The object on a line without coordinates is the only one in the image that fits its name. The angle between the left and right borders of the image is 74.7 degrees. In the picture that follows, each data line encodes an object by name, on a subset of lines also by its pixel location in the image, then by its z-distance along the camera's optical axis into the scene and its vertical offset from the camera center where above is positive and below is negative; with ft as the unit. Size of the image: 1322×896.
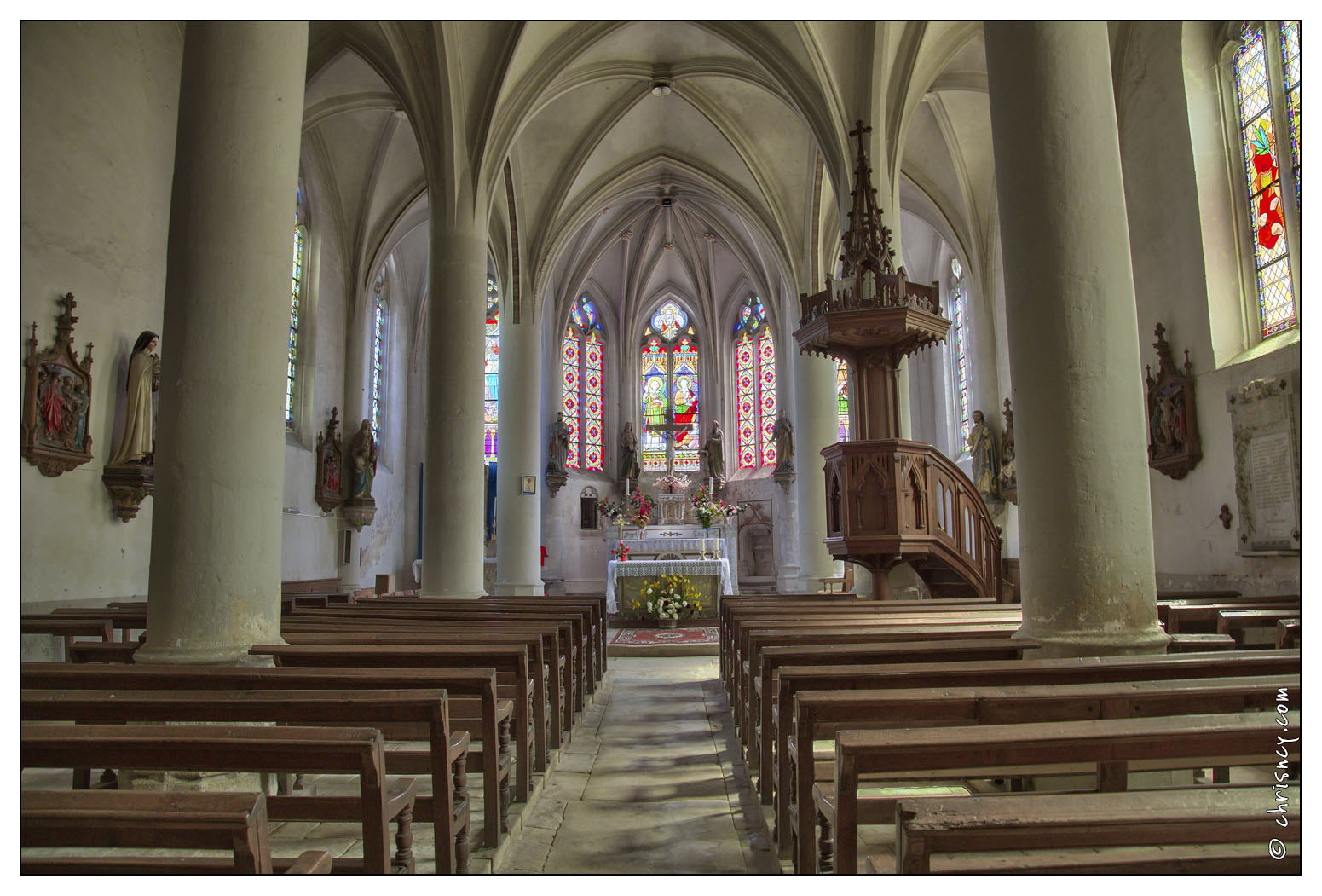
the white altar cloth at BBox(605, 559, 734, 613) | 49.93 -0.19
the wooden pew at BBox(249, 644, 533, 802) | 13.56 -1.40
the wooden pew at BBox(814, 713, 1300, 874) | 6.93 -1.52
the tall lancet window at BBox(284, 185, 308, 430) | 50.26 +16.08
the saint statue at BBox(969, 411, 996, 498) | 51.72 +6.09
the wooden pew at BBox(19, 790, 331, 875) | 5.64 -1.63
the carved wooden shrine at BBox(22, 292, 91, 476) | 26.81 +5.38
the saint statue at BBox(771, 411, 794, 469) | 72.28 +10.00
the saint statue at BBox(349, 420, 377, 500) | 55.52 +7.02
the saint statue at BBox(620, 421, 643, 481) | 76.38 +9.52
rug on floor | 41.06 -3.49
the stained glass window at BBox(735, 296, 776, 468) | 78.18 +16.22
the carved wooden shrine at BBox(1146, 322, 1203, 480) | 31.32 +4.94
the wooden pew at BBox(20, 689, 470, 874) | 9.28 -1.46
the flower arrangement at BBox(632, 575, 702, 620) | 47.75 -1.88
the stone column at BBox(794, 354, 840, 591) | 54.11 +7.85
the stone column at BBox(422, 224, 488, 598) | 35.55 +6.39
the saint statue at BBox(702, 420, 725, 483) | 75.92 +9.59
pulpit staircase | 29.96 +3.58
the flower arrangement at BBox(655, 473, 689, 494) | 76.28 +7.19
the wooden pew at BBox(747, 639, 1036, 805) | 12.67 -1.40
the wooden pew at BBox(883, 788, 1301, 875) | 5.40 -1.72
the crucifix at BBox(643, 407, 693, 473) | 80.69 +12.65
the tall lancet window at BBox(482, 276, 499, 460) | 75.51 +17.80
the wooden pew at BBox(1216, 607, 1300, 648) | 17.81 -1.33
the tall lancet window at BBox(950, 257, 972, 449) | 60.80 +15.16
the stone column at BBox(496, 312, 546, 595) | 52.70 +6.76
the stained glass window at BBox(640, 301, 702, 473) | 80.89 +17.25
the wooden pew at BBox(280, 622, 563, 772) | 15.84 -1.34
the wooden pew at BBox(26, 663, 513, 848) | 11.13 -1.43
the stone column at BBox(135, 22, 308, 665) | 14.65 +3.85
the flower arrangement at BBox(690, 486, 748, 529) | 63.31 +4.15
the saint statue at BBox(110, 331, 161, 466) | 30.42 +5.79
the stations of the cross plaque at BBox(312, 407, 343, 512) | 52.44 +6.23
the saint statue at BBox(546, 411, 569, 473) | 73.00 +10.03
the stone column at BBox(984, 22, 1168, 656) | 13.62 +3.37
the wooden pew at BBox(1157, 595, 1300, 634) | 18.37 -1.27
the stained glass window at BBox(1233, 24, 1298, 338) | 29.53 +12.72
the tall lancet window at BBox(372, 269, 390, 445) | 65.16 +16.27
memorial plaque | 26.40 +2.90
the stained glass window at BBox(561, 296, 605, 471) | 77.92 +16.57
